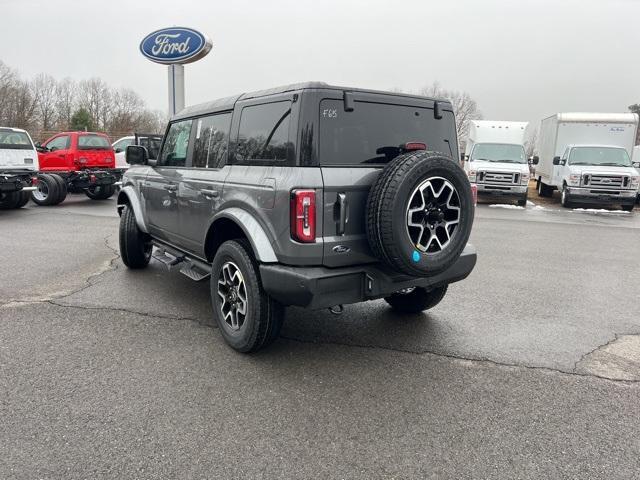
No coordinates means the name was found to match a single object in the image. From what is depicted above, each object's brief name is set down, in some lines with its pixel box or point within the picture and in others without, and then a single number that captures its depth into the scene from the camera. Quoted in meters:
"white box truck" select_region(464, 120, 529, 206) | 15.41
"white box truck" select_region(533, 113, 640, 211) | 14.56
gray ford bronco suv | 3.16
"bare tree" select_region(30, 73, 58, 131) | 60.72
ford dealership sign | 16.41
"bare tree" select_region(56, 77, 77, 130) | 61.91
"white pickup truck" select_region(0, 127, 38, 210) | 11.78
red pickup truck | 13.30
